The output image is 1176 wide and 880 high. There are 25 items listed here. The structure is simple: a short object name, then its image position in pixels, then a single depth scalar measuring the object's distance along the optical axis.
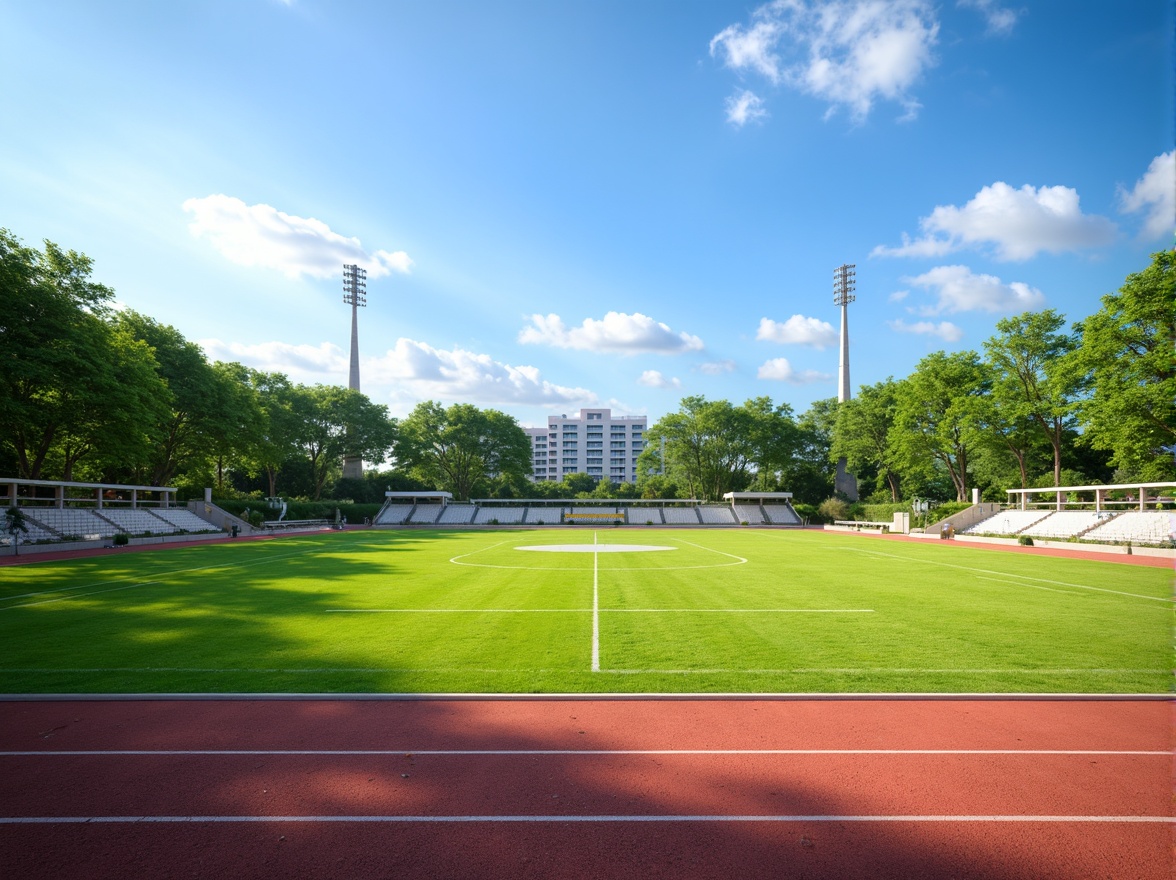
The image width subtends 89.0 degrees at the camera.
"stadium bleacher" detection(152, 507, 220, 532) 41.72
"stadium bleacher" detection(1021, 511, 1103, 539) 33.69
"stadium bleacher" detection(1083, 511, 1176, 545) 28.97
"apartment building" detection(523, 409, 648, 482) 154.75
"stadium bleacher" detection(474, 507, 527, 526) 65.25
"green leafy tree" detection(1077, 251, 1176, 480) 32.19
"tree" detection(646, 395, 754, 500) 77.00
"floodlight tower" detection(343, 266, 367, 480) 82.38
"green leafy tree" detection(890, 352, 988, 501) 52.06
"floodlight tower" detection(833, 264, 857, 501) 76.44
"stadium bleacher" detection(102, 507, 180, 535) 37.09
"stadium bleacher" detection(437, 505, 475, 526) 65.12
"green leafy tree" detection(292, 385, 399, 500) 67.19
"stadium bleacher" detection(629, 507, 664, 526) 66.94
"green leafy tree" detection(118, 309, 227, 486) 44.53
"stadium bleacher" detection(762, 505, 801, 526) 67.19
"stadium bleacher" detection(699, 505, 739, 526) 66.88
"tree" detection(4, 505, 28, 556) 27.14
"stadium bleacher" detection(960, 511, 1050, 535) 38.19
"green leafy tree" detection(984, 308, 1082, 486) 43.44
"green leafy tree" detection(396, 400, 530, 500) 75.81
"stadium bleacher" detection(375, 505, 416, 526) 65.12
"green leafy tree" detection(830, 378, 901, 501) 67.50
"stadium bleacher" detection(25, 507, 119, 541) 31.42
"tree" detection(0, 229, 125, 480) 30.03
